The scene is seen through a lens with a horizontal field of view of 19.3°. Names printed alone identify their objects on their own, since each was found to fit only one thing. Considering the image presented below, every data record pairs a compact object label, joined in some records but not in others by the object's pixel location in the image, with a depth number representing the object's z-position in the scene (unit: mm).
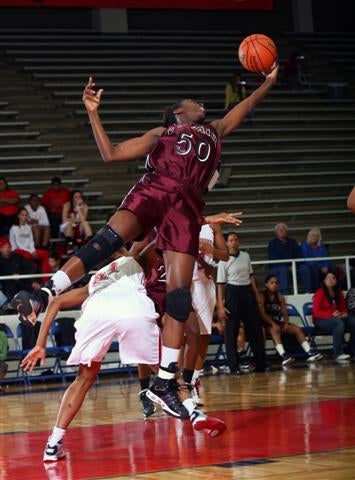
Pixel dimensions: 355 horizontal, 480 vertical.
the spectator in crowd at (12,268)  14844
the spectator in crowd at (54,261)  15273
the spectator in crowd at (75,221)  16609
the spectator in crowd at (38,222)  16594
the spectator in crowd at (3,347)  13328
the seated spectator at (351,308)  15016
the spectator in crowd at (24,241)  15906
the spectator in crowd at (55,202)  17312
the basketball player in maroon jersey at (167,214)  6430
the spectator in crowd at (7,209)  16641
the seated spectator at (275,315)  15227
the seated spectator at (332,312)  15422
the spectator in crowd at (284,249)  16672
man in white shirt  14234
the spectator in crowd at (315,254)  16484
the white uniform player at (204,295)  9641
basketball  7133
